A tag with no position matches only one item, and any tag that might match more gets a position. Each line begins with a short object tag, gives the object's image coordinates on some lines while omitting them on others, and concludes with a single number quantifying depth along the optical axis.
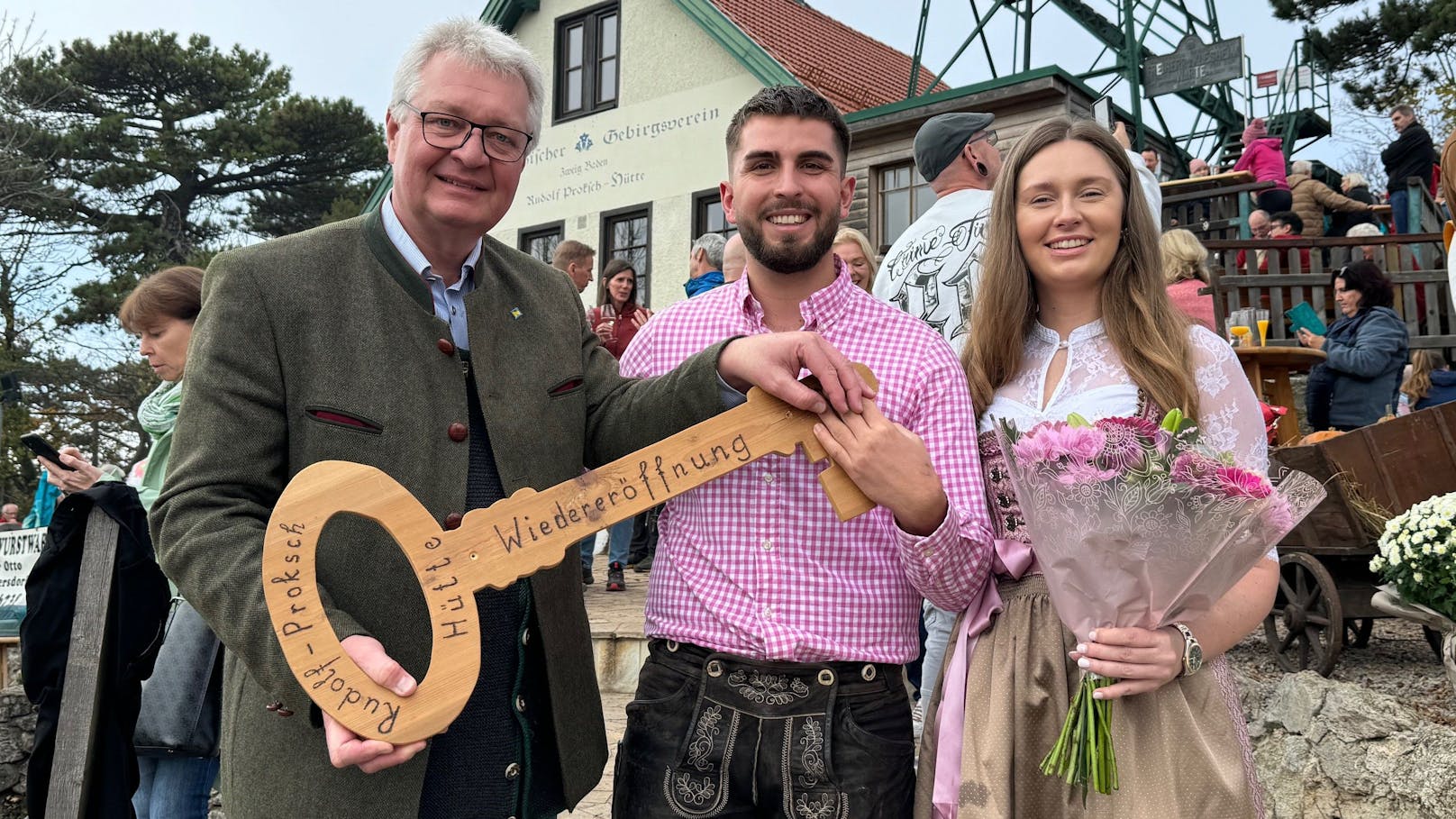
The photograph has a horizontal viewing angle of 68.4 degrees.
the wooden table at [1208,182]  12.78
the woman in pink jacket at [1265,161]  12.47
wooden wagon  4.75
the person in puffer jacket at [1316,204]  12.15
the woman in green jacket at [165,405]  3.15
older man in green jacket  1.61
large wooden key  1.42
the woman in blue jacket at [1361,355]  6.10
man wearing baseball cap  3.46
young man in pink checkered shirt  1.86
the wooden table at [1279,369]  6.02
